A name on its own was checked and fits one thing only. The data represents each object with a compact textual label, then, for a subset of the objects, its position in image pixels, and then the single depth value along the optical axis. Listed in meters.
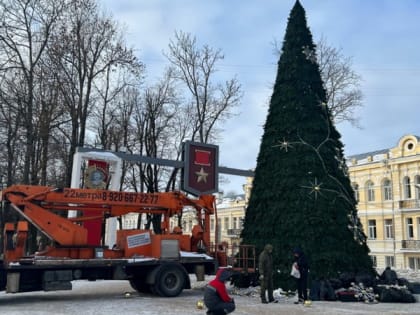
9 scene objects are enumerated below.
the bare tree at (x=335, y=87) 31.09
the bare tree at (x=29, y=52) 26.81
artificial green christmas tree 16.16
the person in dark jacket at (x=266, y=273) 14.48
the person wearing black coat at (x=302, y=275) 14.28
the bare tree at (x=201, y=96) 33.78
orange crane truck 14.59
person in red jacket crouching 8.12
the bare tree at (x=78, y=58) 28.66
